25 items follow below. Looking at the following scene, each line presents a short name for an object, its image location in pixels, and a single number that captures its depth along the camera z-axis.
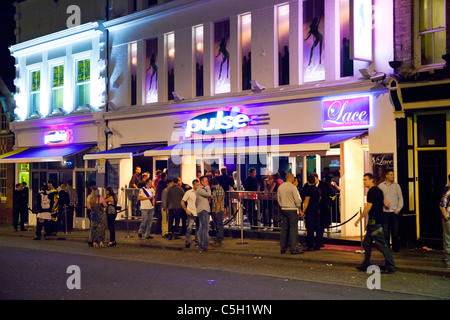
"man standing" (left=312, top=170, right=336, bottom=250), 15.02
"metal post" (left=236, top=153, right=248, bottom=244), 18.73
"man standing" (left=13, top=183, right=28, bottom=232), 21.36
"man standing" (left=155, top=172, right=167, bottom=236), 18.36
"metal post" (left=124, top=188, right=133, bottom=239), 18.52
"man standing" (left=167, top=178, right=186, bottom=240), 16.86
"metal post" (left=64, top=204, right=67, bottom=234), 19.95
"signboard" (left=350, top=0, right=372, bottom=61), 14.23
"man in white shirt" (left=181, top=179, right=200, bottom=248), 15.38
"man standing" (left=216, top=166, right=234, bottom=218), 17.72
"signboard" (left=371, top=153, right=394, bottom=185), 14.63
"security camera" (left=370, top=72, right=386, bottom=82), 14.48
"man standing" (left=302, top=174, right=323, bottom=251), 14.09
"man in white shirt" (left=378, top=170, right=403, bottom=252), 13.19
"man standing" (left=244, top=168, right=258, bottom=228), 16.94
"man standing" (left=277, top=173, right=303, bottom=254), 13.79
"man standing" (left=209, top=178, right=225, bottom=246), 15.46
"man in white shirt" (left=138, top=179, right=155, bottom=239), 17.55
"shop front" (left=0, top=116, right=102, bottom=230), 23.17
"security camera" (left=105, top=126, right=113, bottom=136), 22.59
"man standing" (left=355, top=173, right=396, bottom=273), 10.85
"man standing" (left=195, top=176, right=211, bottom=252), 14.83
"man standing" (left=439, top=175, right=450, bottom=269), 11.87
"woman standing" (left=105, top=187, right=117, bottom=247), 16.22
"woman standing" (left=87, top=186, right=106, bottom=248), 16.03
